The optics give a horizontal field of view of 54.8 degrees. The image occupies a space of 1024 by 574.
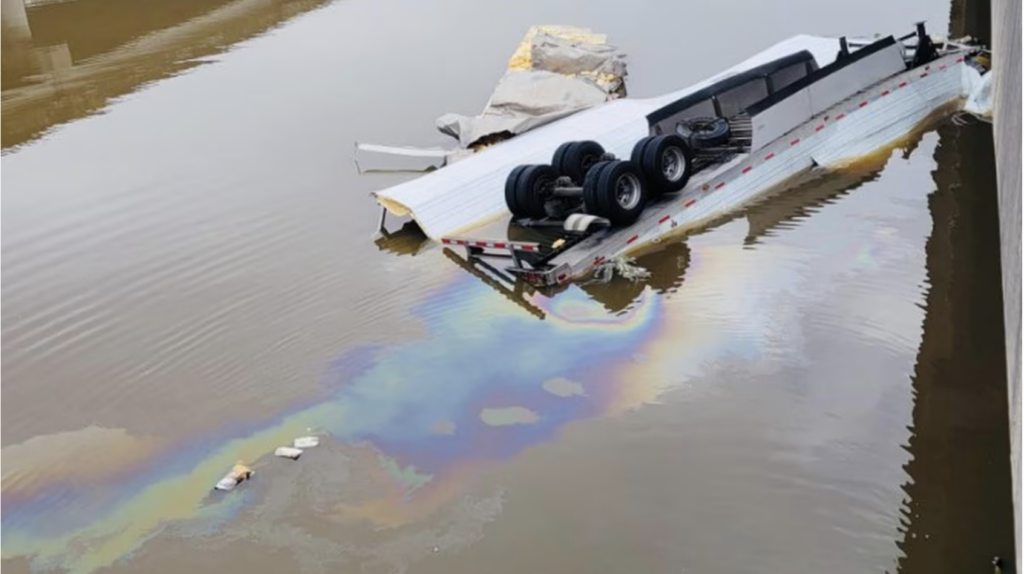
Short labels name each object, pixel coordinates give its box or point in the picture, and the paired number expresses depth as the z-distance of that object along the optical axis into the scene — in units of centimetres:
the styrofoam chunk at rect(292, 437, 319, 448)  909
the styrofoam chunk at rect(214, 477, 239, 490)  856
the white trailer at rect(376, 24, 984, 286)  1245
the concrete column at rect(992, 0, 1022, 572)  648
